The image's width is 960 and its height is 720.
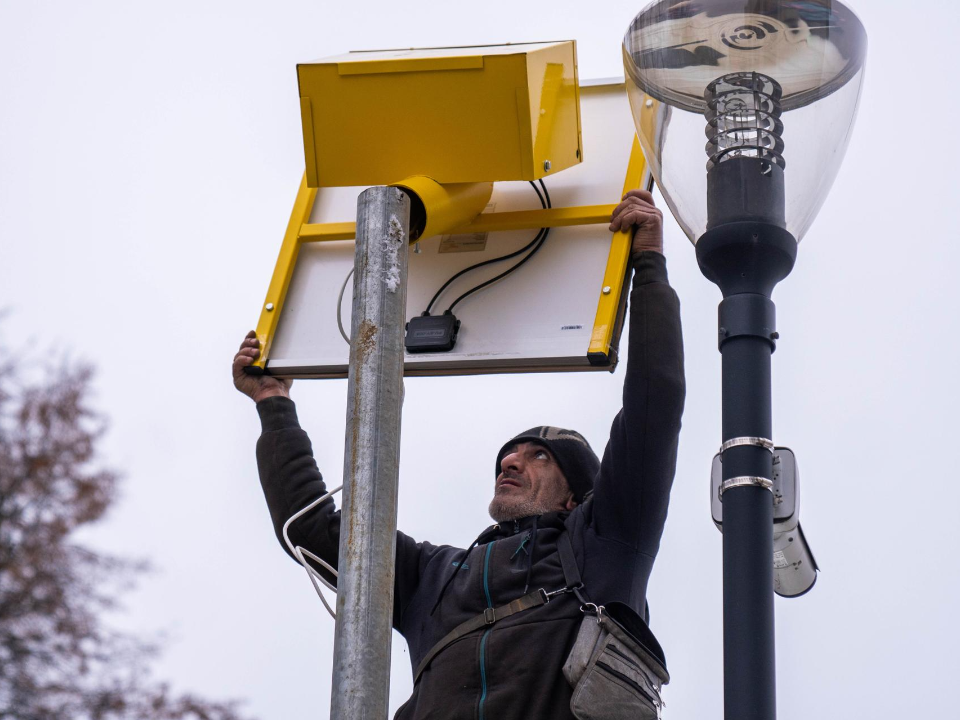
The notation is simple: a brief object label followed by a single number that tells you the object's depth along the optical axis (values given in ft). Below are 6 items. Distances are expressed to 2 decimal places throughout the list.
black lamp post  17.76
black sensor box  29.09
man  27.53
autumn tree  77.71
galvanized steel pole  16.97
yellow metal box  27.12
